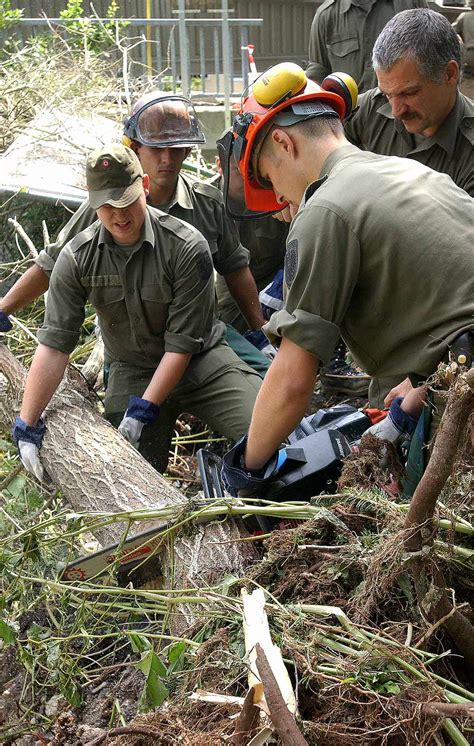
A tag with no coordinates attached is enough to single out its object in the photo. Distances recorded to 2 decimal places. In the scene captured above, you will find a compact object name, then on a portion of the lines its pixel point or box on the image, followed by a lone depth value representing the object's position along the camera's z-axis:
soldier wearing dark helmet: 4.63
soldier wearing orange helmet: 2.47
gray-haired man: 3.66
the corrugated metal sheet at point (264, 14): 15.95
